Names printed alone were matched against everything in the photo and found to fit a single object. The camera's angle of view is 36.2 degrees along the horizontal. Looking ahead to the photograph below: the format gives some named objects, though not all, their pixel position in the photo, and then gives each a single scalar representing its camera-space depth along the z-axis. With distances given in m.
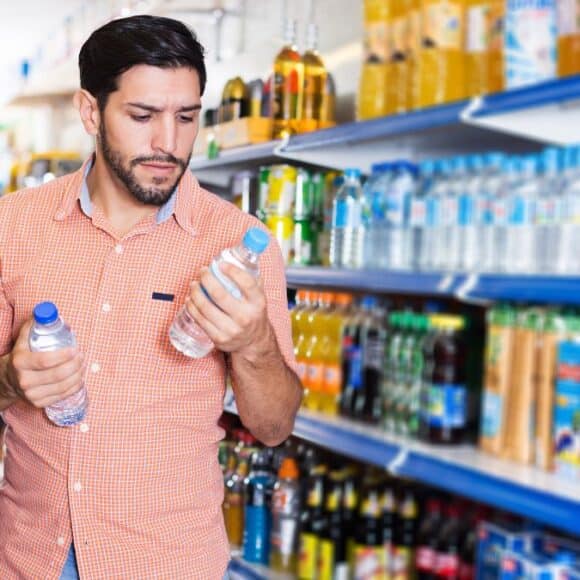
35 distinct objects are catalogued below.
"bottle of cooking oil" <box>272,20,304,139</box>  3.22
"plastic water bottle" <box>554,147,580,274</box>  1.91
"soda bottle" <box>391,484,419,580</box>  2.56
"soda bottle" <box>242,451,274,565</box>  3.22
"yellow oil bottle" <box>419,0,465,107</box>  2.36
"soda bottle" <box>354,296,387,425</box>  2.56
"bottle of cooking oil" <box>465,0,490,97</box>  2.31
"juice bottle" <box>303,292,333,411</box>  2.86
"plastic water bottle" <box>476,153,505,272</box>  2.13
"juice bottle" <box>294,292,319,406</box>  2.93
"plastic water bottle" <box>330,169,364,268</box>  2.64
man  1.76
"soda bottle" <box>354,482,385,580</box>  2.62
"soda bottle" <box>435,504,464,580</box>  2.36
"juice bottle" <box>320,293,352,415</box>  2.76
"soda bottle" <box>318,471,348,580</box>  2.82
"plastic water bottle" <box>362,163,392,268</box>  2.50
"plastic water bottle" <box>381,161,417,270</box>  2.41
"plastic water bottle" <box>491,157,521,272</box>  2.09
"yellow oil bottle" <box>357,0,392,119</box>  2.63
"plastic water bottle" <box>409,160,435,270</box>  2.33
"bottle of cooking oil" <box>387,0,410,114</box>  2.55
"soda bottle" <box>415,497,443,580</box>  2.40
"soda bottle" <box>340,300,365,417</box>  2.66
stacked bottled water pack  1.97
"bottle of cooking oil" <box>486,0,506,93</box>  2.23
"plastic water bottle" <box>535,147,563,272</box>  1.96
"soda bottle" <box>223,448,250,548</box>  3.43
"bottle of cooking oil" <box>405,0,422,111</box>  2.46
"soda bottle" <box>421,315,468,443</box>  2.25
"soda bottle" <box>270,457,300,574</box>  3.11
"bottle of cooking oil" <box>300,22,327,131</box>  3.26
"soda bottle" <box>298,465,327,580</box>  2.89
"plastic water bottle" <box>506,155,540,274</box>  2.02
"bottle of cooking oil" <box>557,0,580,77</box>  2.06
